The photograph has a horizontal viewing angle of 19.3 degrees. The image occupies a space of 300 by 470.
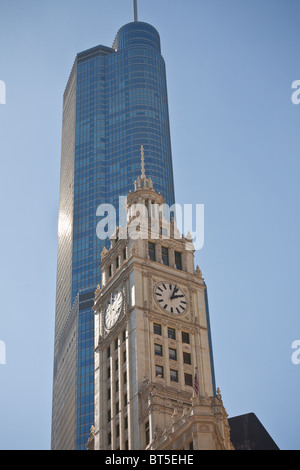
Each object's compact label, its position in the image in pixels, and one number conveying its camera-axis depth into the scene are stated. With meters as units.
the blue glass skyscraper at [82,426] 193.85
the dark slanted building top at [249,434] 164.50
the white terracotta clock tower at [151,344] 103.94
